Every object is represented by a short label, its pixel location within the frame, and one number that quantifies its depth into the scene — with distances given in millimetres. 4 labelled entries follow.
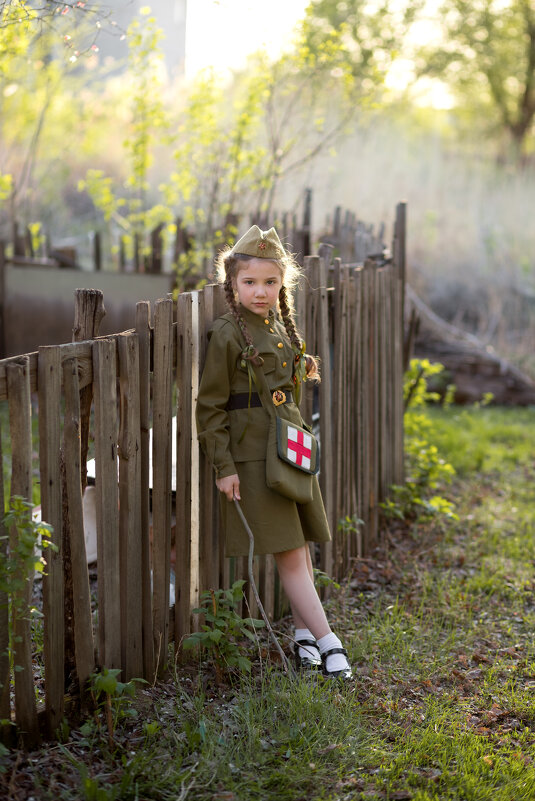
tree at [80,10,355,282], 7473
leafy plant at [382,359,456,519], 5715
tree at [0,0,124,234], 4055
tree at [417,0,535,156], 22625
